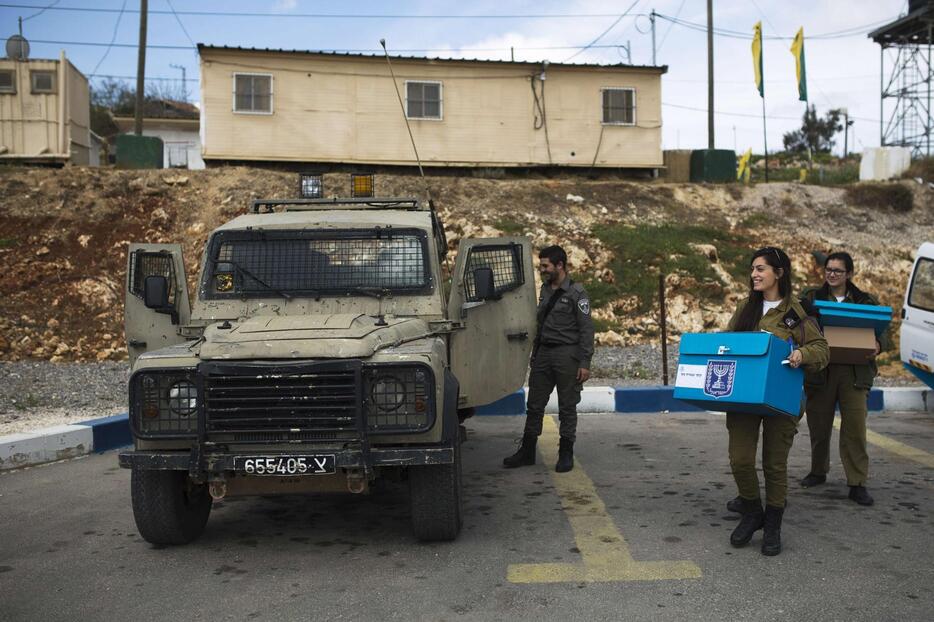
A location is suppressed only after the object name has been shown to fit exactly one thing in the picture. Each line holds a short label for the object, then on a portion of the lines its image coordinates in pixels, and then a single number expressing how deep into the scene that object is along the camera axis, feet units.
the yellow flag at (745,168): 113.39
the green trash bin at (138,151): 81.15
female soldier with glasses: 20.63
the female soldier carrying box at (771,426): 16.76
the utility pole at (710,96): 94.38
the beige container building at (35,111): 79.66
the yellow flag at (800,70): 93.71
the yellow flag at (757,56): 94.07
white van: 31.17
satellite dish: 83.71
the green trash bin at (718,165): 89.66
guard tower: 100.73
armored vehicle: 16.40
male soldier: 24.13
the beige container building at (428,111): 79.77
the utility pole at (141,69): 88.02
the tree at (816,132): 195.72
